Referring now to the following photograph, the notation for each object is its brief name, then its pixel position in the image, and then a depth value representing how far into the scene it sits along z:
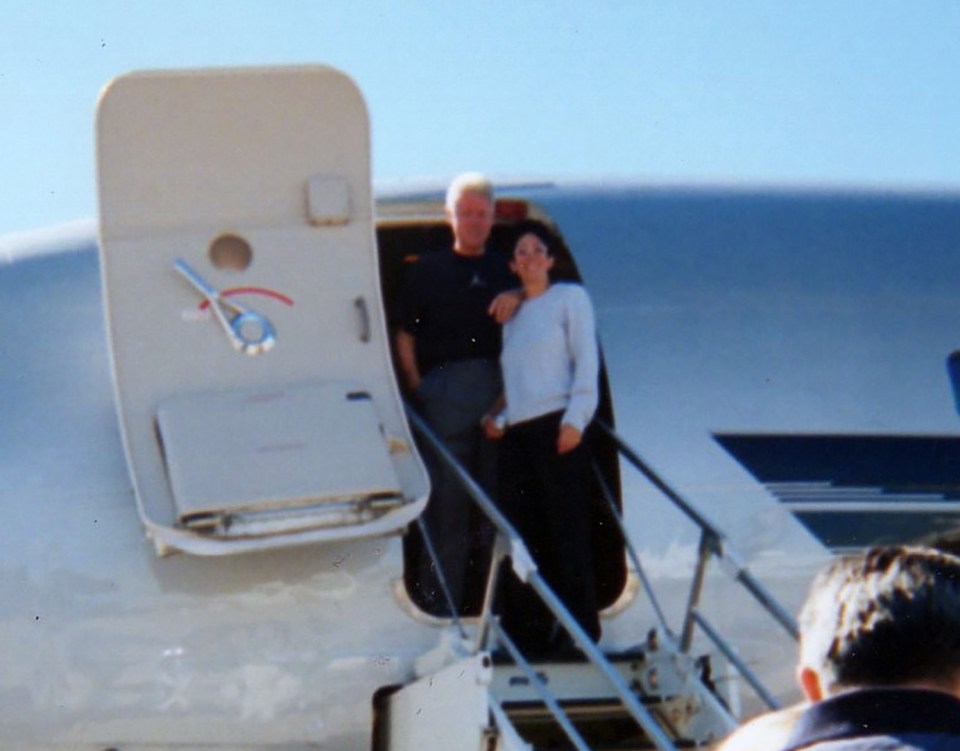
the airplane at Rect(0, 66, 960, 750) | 5.98
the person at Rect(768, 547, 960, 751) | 1.96
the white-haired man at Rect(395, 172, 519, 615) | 6.70
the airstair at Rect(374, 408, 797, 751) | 5.30
